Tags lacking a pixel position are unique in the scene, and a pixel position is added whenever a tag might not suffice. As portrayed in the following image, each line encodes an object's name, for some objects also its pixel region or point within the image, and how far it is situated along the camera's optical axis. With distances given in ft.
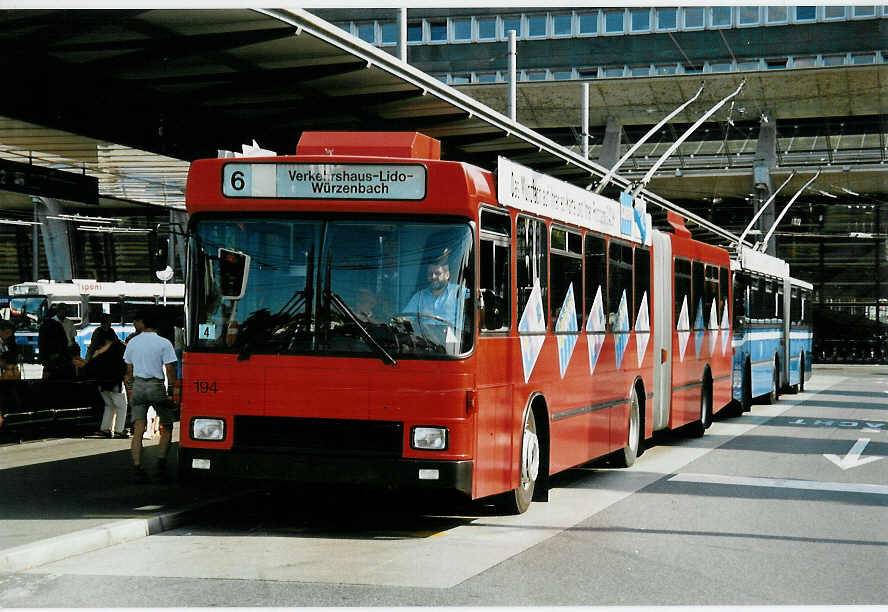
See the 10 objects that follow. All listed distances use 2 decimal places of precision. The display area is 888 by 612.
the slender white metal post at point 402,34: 65.31
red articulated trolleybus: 30.53
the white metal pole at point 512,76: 91.66
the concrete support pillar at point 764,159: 163.12
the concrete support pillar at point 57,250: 156.87
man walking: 41.06
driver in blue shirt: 30.66
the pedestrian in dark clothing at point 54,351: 58.70
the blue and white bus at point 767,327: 76.59
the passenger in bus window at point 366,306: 30.81
